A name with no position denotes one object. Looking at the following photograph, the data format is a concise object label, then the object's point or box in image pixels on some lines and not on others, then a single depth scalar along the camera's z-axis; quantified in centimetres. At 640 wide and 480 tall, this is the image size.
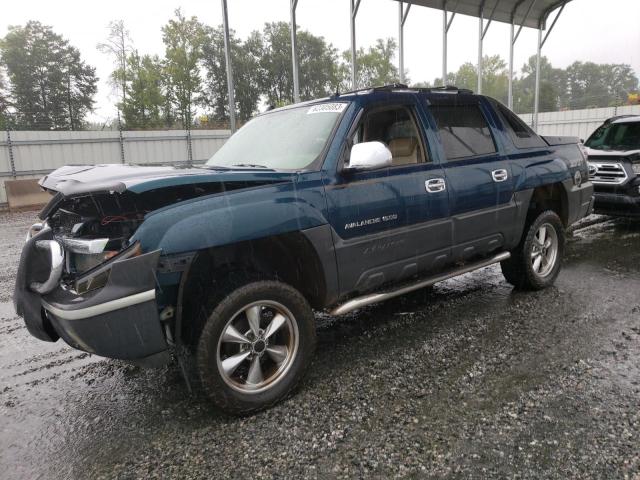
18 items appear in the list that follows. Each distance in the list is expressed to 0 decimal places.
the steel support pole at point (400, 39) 1538
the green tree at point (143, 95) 4262
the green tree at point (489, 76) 6456
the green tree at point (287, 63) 4969
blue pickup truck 249
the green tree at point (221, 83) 4631
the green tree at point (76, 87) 4400
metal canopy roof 1638
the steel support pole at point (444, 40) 1633
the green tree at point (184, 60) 4488
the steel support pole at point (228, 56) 1116
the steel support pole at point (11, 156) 1564
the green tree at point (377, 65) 5838
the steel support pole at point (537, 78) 2042
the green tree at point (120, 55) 4248
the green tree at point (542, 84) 5289
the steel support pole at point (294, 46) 1250
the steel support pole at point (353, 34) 1400
